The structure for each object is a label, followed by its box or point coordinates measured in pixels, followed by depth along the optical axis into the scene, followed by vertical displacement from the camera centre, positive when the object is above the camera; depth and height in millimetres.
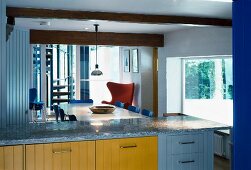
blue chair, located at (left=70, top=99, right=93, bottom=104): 9453 -454
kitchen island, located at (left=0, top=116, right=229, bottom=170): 3096 -525
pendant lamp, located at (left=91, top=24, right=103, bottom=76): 8359 +246
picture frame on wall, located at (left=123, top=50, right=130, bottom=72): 11789 +762
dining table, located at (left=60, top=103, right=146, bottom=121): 6512 -576
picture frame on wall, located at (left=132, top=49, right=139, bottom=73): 11088 +699
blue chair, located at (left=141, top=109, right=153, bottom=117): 6498 -540
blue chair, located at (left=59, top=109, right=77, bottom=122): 7136 -600
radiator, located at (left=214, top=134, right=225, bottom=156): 7086 -1202
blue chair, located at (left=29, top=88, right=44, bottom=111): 10414 -534
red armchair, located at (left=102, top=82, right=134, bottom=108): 11102 -259
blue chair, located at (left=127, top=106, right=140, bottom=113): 7337 -522
